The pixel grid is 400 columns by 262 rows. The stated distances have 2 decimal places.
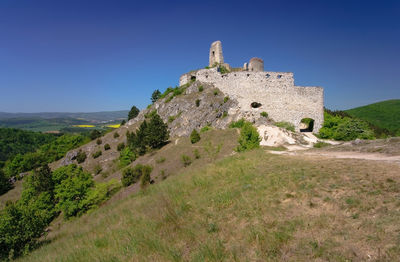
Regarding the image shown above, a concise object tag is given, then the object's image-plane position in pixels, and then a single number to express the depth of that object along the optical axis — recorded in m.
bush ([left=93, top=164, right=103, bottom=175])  36.20
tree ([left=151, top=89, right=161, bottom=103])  56.44
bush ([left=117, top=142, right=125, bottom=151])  39.31
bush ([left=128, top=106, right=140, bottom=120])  59.06
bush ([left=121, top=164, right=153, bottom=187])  22.35
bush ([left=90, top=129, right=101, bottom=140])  57.59
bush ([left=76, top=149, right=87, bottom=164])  42.48
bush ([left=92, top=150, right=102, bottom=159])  41.44
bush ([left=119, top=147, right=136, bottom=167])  33.25
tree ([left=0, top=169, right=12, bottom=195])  41.39
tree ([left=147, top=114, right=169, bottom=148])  32.56
